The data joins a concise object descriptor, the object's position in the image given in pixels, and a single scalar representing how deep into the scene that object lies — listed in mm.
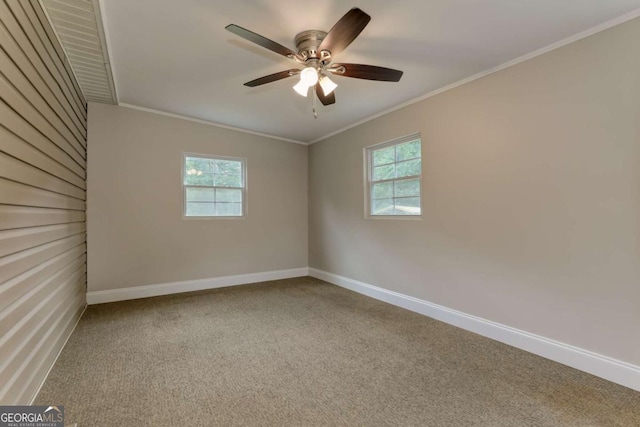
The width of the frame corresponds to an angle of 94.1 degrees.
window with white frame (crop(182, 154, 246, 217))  4535
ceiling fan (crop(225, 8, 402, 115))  1950
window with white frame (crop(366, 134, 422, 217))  3666
